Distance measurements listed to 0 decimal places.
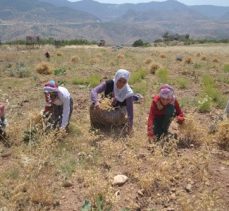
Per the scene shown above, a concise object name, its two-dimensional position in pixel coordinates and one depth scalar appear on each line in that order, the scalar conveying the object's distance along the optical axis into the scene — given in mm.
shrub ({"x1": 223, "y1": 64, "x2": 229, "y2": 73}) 7307
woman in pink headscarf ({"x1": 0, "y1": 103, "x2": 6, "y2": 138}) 2969
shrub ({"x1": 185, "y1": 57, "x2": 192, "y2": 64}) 8921
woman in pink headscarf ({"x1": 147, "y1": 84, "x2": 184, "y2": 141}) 2913
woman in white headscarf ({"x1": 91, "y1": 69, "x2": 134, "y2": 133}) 3132
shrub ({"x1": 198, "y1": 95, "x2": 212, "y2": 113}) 3979
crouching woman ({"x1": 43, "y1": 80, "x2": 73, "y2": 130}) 3027
